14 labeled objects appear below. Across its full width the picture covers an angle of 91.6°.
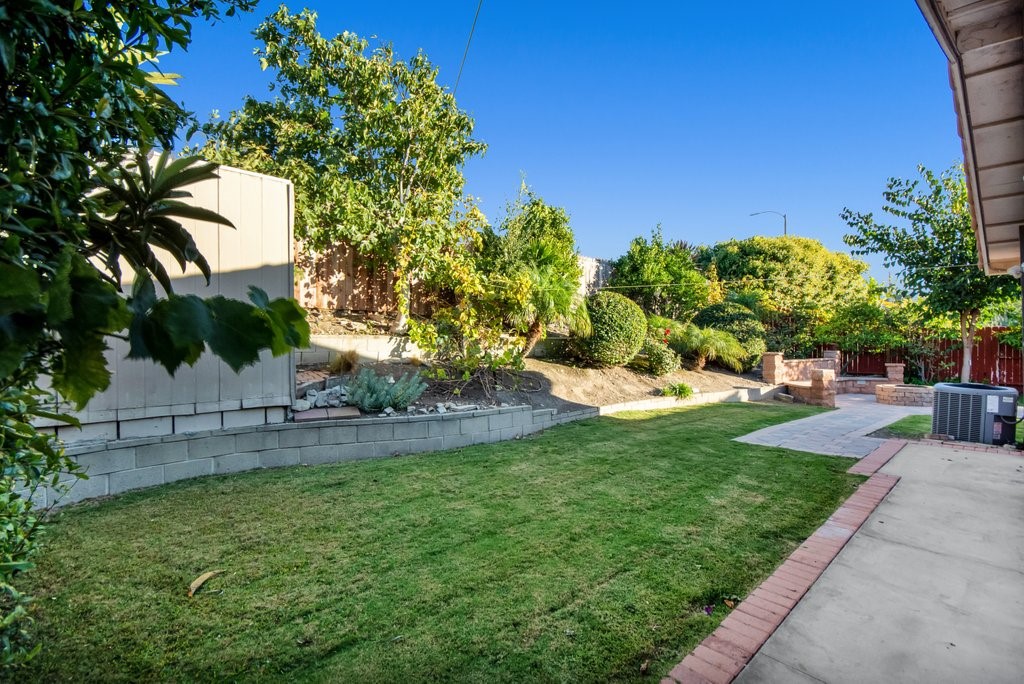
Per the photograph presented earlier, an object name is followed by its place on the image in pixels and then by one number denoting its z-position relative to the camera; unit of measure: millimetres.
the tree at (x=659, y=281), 12773
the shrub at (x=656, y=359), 9867
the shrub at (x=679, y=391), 8961
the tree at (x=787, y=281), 14594
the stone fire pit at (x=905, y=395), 10453
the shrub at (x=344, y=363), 6148
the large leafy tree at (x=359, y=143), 7648
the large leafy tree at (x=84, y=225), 507
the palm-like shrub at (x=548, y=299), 7852
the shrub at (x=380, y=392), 5129
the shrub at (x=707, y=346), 11523
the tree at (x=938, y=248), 10297
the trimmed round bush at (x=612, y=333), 8992
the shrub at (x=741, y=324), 12719
